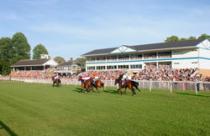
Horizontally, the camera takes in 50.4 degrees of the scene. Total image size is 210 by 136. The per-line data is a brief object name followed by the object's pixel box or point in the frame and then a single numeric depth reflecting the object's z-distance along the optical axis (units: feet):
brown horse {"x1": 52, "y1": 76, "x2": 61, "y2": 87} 84.34
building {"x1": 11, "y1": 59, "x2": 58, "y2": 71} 199.84
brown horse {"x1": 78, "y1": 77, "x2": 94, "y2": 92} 56.69
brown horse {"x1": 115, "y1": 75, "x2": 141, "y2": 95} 50.44
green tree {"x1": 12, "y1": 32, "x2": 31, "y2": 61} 235.97
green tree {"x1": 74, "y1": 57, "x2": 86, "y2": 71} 221.11
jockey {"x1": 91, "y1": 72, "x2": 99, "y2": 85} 57.41
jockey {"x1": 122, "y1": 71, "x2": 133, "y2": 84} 51.85
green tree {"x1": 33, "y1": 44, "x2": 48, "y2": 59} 285.06
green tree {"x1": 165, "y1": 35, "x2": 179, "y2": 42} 198.52
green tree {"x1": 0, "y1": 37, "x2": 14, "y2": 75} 230.42
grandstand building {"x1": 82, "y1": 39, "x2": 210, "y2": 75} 113.96
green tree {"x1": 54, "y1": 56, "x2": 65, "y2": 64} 341.04
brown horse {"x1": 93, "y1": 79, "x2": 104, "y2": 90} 56.84
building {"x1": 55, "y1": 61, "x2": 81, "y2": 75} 192.67
